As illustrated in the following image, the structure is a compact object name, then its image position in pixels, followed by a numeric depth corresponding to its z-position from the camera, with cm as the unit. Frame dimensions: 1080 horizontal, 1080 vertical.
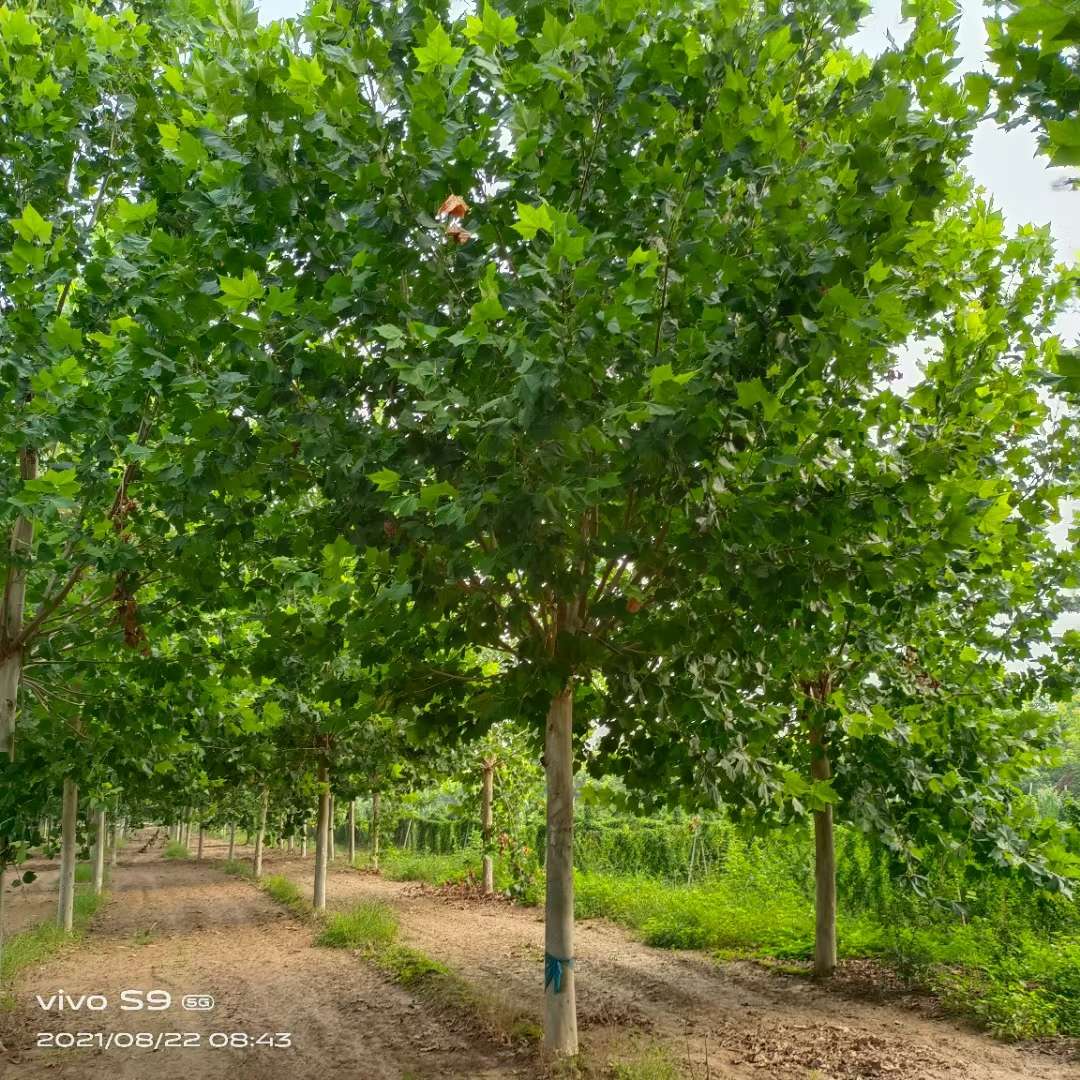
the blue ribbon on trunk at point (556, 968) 561
